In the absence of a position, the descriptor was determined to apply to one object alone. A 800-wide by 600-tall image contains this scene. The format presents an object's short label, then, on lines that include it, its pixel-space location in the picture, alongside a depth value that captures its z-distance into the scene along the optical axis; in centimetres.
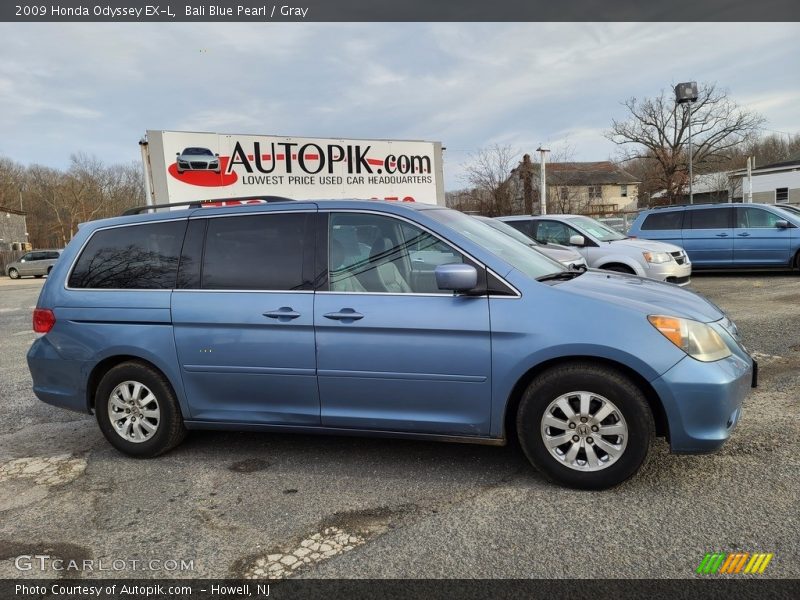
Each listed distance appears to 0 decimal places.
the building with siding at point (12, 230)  5275
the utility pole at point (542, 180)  2161
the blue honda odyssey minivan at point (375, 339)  321
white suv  943
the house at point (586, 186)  3471
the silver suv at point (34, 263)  3394
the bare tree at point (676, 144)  4791
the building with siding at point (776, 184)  3925
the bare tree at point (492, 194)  2834
